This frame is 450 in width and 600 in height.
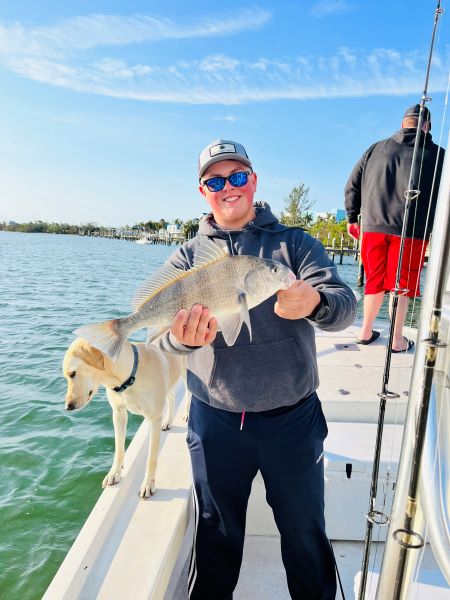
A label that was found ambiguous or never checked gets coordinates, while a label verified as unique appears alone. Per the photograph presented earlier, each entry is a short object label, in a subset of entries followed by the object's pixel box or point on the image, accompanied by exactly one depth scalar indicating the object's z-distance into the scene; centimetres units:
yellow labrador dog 283
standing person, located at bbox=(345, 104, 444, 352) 439
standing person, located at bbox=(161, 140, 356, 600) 216
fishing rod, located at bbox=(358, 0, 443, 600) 186
